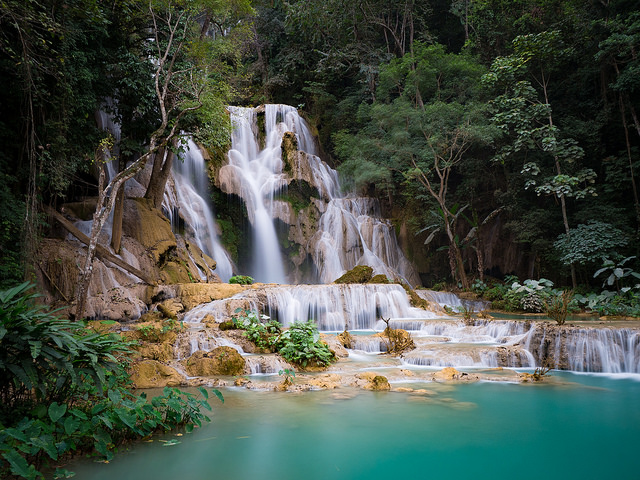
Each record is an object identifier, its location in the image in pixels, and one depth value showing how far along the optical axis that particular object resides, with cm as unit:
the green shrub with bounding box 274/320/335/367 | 697
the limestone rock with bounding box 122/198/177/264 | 1293
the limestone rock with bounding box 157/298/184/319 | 1012
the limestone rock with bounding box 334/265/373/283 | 1437
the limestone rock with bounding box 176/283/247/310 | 1094
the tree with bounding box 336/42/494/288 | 1692
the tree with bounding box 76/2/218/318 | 941
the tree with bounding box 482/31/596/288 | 1441
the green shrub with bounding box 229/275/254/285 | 1411
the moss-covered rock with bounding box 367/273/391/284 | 1410
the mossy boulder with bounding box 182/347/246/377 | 647
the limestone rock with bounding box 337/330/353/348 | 864
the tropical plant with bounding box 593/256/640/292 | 1223
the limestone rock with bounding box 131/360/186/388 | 566
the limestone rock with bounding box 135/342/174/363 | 665
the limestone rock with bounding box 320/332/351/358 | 788
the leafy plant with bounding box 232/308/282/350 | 780
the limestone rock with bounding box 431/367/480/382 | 618
